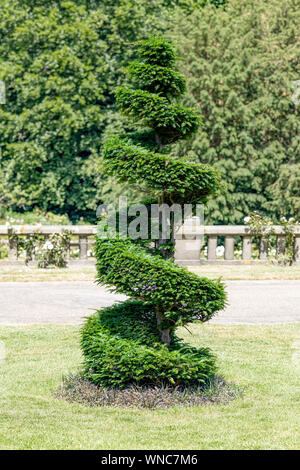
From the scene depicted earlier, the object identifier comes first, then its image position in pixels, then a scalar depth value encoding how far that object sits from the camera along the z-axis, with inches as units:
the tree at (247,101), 912.3
